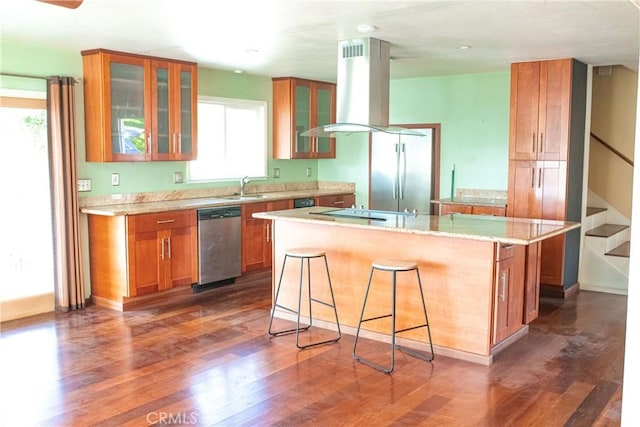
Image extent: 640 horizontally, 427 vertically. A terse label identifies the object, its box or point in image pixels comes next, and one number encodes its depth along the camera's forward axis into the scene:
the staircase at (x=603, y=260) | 6.15
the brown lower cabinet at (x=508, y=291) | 4.11
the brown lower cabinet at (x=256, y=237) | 6.46
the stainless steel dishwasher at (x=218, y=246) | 5.96
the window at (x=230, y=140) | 6.77
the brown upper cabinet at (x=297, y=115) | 7.40
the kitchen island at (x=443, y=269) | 4.09
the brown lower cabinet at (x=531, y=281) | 4.59
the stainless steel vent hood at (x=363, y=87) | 4.80
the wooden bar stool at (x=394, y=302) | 3.98
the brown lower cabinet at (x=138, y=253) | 5.33
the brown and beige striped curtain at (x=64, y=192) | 5.18
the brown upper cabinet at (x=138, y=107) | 5.39
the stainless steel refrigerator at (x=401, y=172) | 7.36
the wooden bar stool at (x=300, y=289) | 4.49
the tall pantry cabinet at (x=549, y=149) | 5.76
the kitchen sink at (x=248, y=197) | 6.64
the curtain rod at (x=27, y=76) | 4.97
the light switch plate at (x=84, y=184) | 5.52
